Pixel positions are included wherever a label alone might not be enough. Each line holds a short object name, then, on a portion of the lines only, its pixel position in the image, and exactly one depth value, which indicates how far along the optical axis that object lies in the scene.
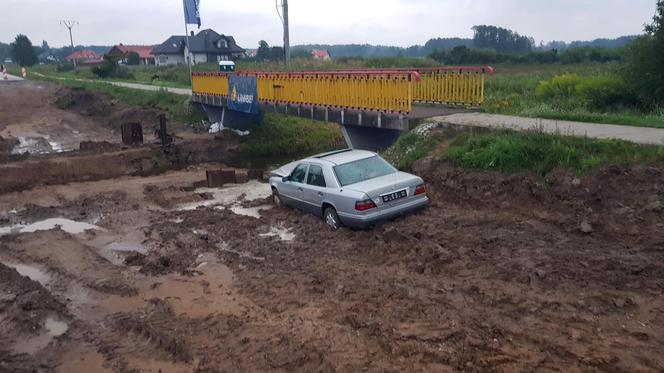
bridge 13.80
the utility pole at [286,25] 30.50
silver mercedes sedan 9.84
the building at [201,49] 79.68
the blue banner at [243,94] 20.44
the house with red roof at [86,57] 109.64
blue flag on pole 31.70
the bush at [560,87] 16.89
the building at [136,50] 97.03
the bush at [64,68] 75.14
